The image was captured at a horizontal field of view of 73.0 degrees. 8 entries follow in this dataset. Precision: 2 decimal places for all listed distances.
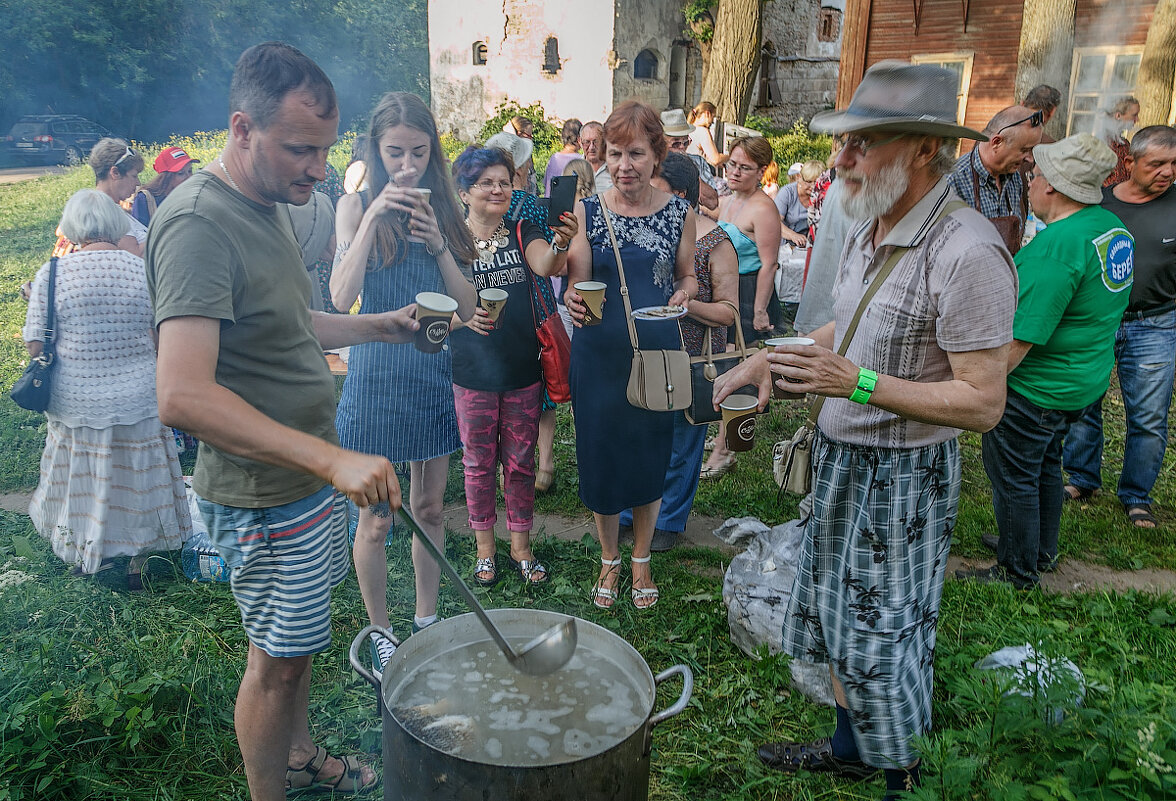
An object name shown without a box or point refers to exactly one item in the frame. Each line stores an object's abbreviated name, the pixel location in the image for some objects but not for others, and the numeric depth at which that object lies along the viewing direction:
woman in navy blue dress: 3.62
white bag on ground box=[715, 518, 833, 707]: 3.23
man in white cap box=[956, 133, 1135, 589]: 3.56
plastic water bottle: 4.01
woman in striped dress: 3.09
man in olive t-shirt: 1.80
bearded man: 2.10
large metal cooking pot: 1.61
